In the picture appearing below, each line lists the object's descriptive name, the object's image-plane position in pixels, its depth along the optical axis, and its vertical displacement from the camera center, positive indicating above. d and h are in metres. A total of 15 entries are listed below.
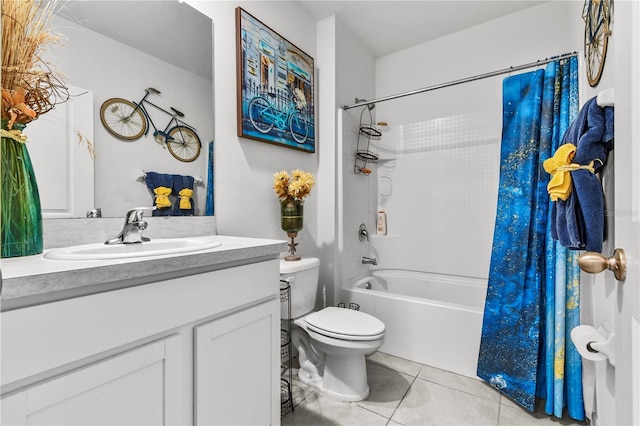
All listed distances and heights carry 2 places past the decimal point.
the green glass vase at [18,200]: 0.80 +0.03
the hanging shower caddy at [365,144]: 2.63 +0.61
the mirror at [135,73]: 1.11 +0.58
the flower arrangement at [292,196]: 1.82 +0.10
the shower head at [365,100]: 2.62 +0.96
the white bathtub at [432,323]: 1.85 -0.73
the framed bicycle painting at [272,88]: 1.74 +0.80
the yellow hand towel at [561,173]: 1.16 +0.15
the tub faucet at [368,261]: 2.61 -0.43
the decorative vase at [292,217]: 1.85 -0.03
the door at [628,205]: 0.44 +0.01
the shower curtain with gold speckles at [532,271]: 1.50 -0.32
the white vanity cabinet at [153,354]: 0.62 -0.37
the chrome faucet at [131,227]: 1.12 -0.06
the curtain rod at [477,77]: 1.65 +0.86
